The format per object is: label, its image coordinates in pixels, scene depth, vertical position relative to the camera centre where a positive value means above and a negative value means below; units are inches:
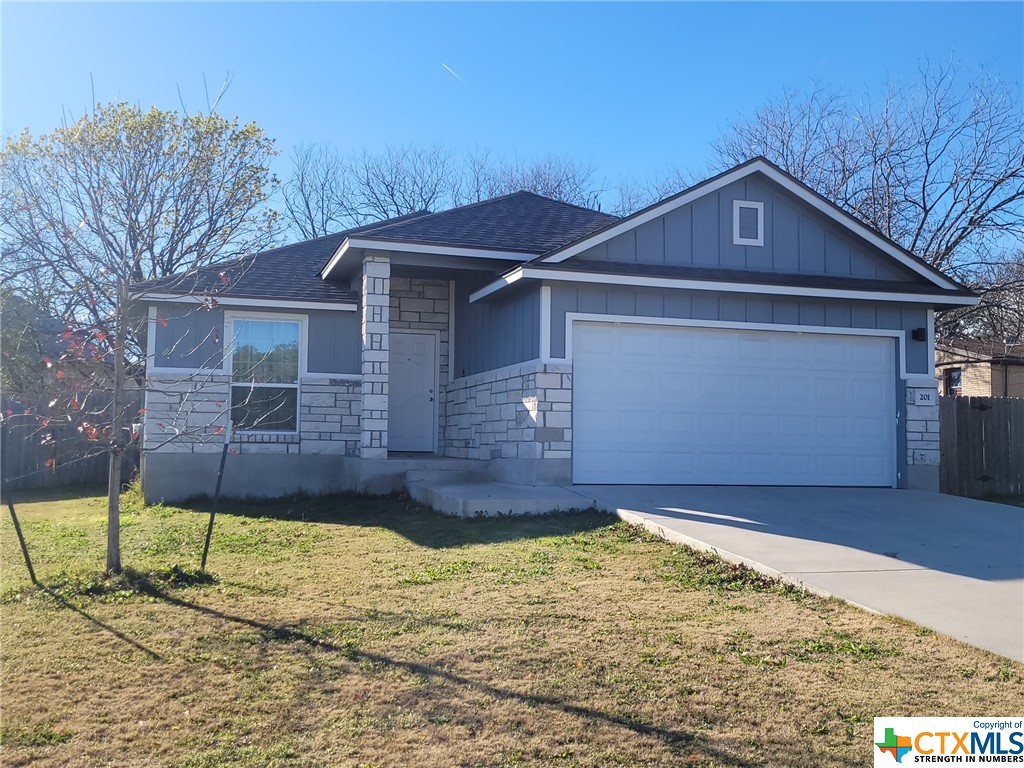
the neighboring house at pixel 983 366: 968.3 +72.8
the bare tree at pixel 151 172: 621.3 +190.9
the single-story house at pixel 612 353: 471.5 +42.0
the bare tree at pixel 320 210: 1343.5 +322.2
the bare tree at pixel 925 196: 893.8 +243.7
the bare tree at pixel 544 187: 1443.2 +386.9
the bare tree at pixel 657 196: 1246.3 +334.6
